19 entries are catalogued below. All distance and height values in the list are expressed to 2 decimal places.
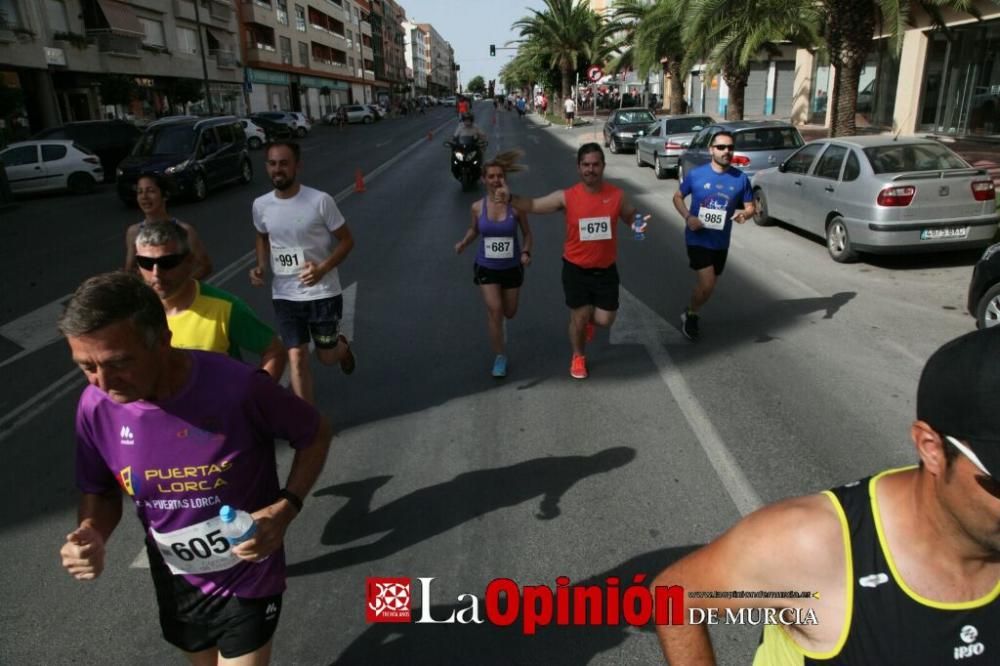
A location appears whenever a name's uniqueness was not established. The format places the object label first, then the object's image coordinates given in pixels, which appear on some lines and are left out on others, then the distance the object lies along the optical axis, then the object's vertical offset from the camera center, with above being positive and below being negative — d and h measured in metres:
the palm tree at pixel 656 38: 26.97 +2.46
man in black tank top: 1.21 -0.86
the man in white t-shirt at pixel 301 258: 4.71 -0.93
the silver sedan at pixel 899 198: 8.48 -1.25
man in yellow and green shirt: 3.00 -0.82
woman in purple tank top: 5.53 -1.11
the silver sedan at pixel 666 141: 18.28 -1.01
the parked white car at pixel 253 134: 33.53 -0.79
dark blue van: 16.17 -0.83
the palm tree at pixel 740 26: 17.41 +1.86
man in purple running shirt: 1.87 -0.98
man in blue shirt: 6.43 -0.99
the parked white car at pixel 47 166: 18.50 -1.05
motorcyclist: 17.96 -0.47
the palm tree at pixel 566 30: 49.66 +5.24
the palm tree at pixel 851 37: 13.89 +1.12
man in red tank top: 5.47 -1.01
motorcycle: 17.59 -1.22
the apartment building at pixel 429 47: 189.12 +16.80
